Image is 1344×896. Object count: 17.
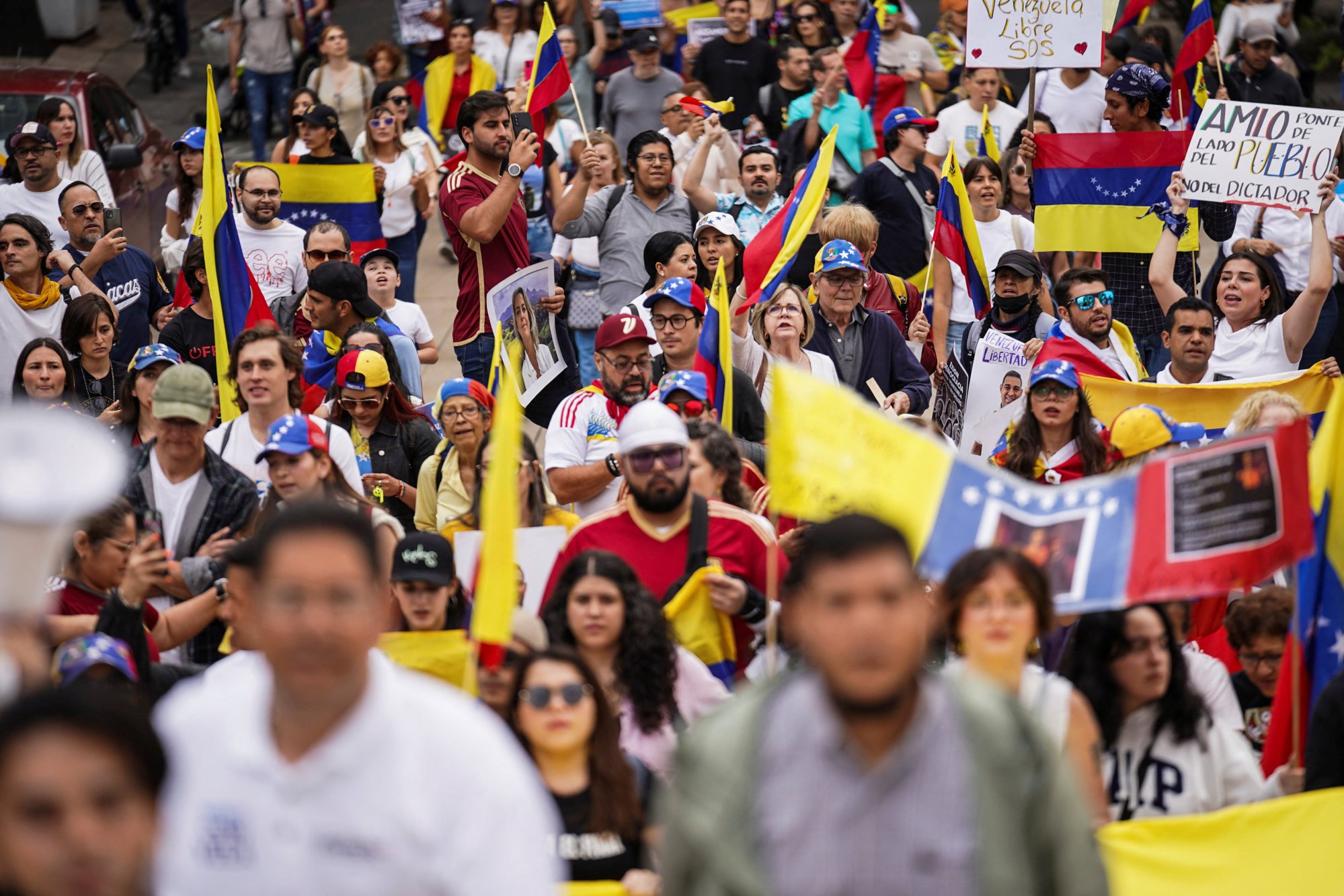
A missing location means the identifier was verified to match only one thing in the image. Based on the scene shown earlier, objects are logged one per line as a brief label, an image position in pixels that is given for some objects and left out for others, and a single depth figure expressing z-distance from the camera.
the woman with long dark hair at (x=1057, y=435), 14.12
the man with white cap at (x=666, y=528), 11.82
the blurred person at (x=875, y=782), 5.53
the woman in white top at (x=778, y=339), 16.56
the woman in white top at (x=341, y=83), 28.36
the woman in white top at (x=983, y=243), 20.23
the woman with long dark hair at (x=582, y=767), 8.52
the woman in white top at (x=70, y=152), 23.20
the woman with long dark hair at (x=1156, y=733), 9.29
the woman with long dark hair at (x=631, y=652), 10.09
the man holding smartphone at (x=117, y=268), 19.45
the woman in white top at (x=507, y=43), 29.69
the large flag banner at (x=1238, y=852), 8.86
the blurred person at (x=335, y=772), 5.50
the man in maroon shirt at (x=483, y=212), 17.92
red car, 25.06
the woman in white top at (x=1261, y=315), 17.39
